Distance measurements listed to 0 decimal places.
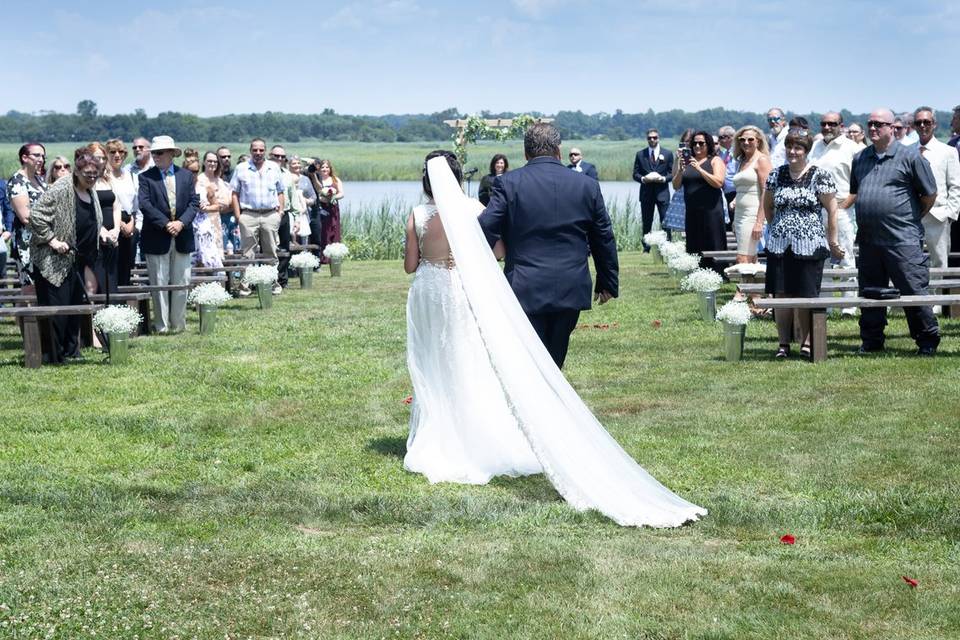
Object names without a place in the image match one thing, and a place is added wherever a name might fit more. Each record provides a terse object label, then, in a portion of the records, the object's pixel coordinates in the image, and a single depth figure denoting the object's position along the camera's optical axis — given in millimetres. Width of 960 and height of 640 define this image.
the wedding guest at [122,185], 16281
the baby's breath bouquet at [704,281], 15703
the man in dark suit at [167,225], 15758
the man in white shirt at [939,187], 14516
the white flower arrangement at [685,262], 17906
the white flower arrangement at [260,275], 18516
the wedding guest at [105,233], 14664
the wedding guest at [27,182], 14367
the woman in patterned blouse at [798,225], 12406
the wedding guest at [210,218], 19391
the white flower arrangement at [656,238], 22891
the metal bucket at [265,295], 18906
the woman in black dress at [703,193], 17922
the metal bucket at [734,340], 12977
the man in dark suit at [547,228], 8727
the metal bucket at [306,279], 22531
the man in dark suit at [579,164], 24453
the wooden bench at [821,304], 12406
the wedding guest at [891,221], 12562
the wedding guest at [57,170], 14656
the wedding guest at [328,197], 25859
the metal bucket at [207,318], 16036
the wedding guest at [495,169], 19469
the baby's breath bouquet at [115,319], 13344
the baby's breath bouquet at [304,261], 21984
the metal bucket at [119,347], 13641
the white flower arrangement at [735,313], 12664
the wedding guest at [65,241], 13648
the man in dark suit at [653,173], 25219
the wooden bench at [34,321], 13367
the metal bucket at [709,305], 15938
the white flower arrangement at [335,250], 24438
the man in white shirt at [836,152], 15086
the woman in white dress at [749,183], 15758
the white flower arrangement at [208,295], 15750
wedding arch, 30641
